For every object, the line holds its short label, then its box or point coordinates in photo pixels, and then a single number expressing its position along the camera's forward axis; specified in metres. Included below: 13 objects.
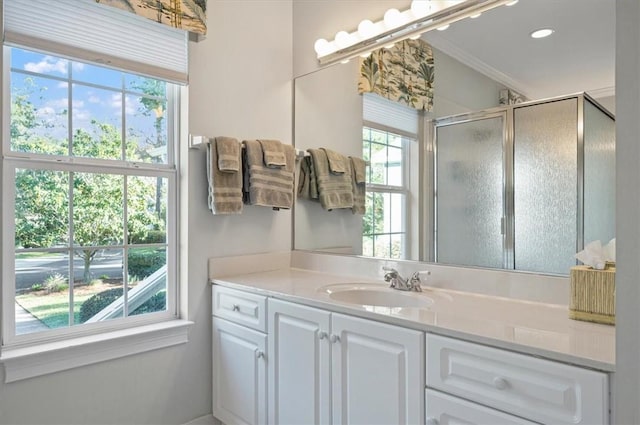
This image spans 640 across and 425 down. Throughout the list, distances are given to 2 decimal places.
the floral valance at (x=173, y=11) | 1.69
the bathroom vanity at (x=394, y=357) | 1.00
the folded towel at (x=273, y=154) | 2.08
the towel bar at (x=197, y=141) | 1.93
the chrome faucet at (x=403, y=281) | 1.72
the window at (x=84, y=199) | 1.60
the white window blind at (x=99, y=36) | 1.55
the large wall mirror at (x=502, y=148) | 1.40
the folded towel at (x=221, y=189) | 1.95
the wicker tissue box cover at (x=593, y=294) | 1.19
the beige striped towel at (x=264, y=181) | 2.05
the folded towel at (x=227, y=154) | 1.94
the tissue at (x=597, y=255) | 1.25
